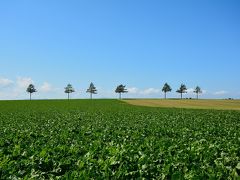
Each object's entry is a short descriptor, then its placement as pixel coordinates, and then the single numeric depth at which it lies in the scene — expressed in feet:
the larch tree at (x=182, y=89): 362.85
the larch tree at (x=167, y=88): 354.67
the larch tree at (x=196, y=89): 391.80
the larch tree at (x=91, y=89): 346.48
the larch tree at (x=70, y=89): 342.68
